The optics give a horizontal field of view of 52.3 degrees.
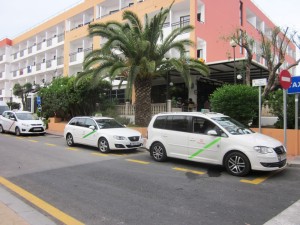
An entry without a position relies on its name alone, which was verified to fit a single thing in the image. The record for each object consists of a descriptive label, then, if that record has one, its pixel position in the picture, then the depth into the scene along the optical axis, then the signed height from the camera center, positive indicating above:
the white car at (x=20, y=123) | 19.12 -0.47
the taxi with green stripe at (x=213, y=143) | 7.95 -0.76
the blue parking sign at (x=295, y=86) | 10.91 +1.11
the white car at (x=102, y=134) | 11.93 -0.75
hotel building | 23.45 +8.58
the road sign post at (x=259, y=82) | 11.07 +1.28
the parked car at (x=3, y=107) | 25.20 +0.72
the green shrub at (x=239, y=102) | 13.17 +0.63
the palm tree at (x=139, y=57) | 16.08 +3.34
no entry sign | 10.31 +1.31
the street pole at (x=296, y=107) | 11.52 +0.36
